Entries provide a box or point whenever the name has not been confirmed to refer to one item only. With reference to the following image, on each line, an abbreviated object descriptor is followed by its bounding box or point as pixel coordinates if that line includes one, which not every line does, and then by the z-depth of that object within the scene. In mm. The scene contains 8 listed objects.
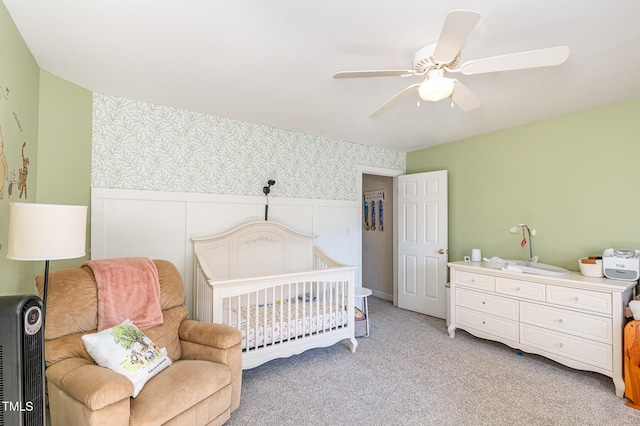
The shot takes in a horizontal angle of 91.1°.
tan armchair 1452
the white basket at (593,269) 2707
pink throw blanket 1971
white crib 2502
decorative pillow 1678
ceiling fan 1342
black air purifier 932
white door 4145
